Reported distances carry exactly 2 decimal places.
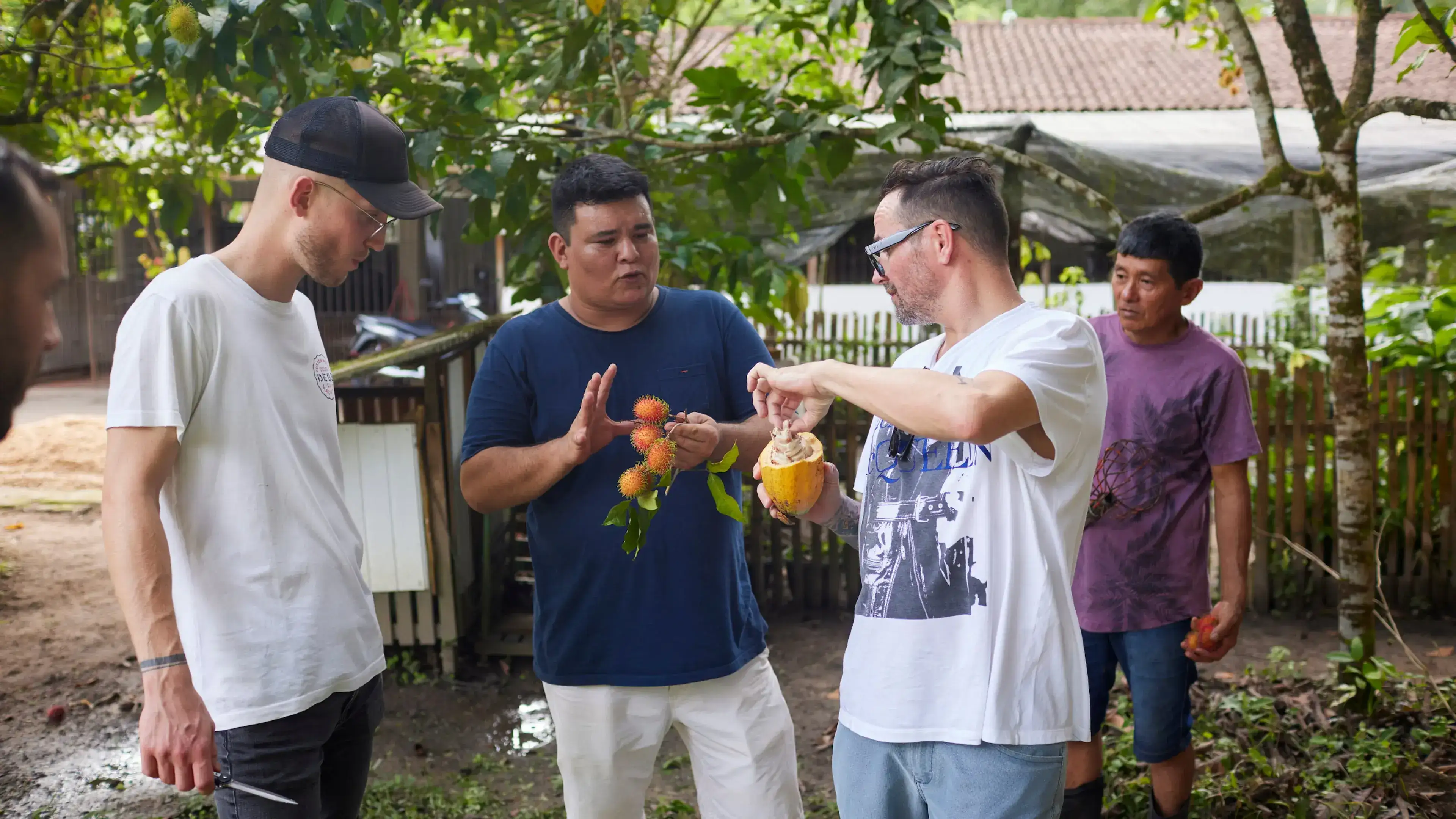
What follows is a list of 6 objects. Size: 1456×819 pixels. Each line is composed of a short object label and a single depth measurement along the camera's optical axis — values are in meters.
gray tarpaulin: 4.95
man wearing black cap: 1.83
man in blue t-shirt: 2.57
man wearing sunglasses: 1.80
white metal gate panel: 4.87
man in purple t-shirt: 2.96
